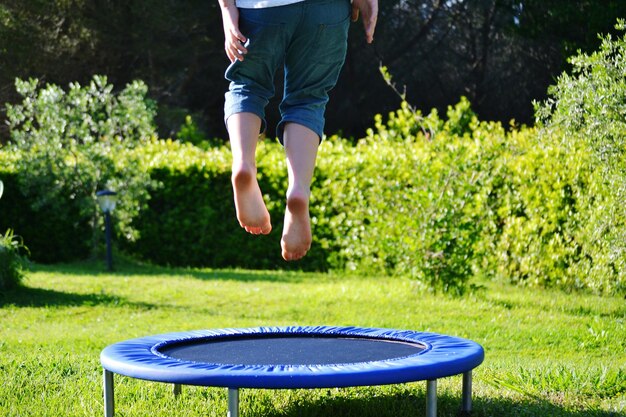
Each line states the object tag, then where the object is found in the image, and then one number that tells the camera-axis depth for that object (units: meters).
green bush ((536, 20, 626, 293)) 8.90
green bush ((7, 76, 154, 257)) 16.45
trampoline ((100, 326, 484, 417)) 4.51
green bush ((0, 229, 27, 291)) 11.75
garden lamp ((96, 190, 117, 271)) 15.16
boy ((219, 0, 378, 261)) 5.18
